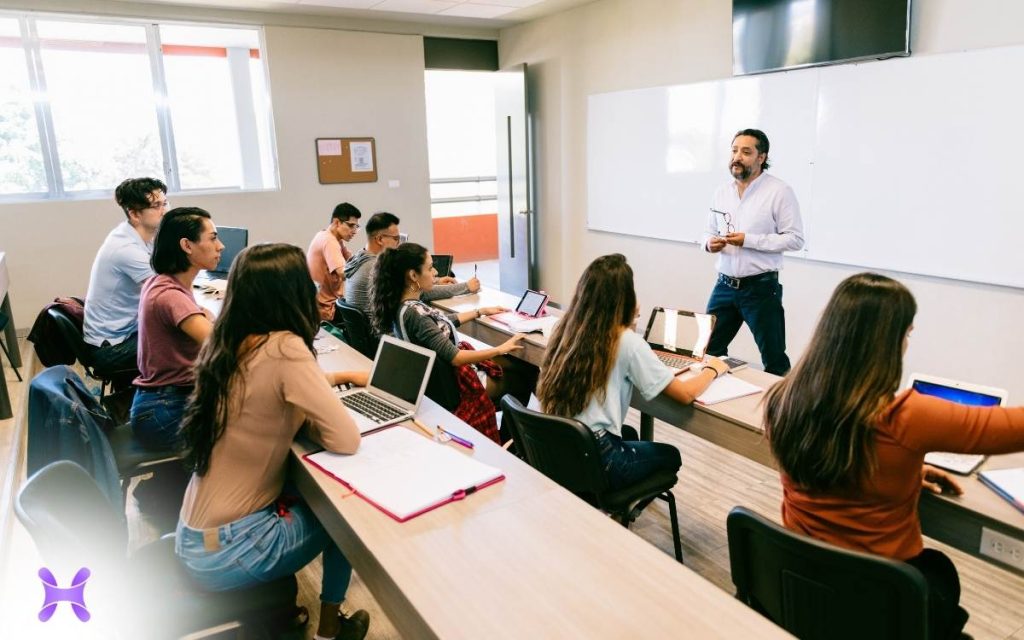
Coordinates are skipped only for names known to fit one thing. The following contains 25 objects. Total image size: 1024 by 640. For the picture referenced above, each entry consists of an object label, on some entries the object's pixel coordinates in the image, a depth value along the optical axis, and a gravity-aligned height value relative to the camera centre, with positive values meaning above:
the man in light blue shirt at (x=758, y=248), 3.42 -0.41
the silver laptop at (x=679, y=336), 2.54 -0.63
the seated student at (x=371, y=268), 3.43 -0.46
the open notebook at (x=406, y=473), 1.53 -0.70
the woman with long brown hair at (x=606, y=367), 2.07 -0.59
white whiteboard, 3.32 +0.05
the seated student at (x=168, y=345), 2.34 -0.54
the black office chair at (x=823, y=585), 1.19 -0.77
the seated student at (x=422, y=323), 2.62 -0.56
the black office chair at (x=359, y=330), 3.09 -0.68
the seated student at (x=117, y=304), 3.00 -0.51
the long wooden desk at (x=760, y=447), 1.49 -0.77
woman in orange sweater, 1.31 -0.52
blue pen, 1.83 -0.70
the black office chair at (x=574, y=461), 1.92 -0.84
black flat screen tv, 3.60 +0.74
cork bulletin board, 6.41 +0.18
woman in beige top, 1.61 -0.57
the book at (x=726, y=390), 2.18 -0.72
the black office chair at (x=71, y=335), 2.91 -0.62
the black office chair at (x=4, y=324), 4.07 -0.79
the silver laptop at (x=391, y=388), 2.03 -0.65
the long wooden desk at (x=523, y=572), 1.13 -0.73
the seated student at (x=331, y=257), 4.09 -0.46
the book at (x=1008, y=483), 1.50 -0.73
